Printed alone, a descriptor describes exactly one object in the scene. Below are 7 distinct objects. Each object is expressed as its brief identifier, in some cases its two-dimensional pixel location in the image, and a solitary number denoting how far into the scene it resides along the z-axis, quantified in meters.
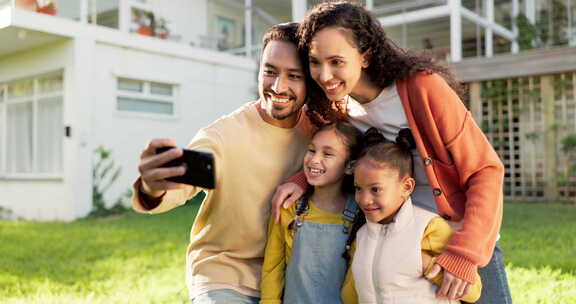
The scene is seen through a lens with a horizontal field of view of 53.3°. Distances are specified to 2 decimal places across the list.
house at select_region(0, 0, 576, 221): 10.47
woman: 2.17
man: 2.51
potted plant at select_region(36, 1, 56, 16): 10.84
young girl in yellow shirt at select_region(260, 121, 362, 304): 2.42
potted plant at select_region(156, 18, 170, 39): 13.34
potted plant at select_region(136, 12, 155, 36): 12.84
